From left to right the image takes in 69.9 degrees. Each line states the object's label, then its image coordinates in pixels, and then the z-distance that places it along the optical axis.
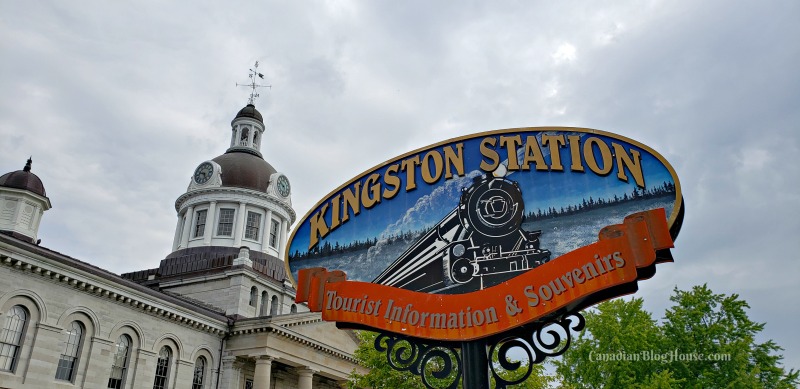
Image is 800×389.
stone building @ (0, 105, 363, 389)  25.42
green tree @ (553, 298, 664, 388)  24.77
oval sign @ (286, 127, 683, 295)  10.29
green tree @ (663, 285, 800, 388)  26.52
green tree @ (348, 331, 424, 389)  28.61
